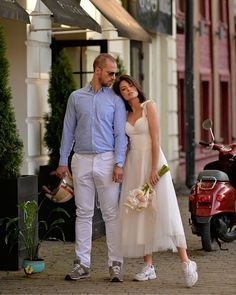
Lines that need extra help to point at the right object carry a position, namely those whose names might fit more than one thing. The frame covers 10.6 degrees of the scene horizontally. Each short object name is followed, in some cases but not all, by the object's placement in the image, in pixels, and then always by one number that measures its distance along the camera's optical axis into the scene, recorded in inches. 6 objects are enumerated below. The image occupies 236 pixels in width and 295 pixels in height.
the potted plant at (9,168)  469.7
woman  436.5
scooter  518.8
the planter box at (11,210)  469.0
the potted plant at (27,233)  458.5
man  435.4
